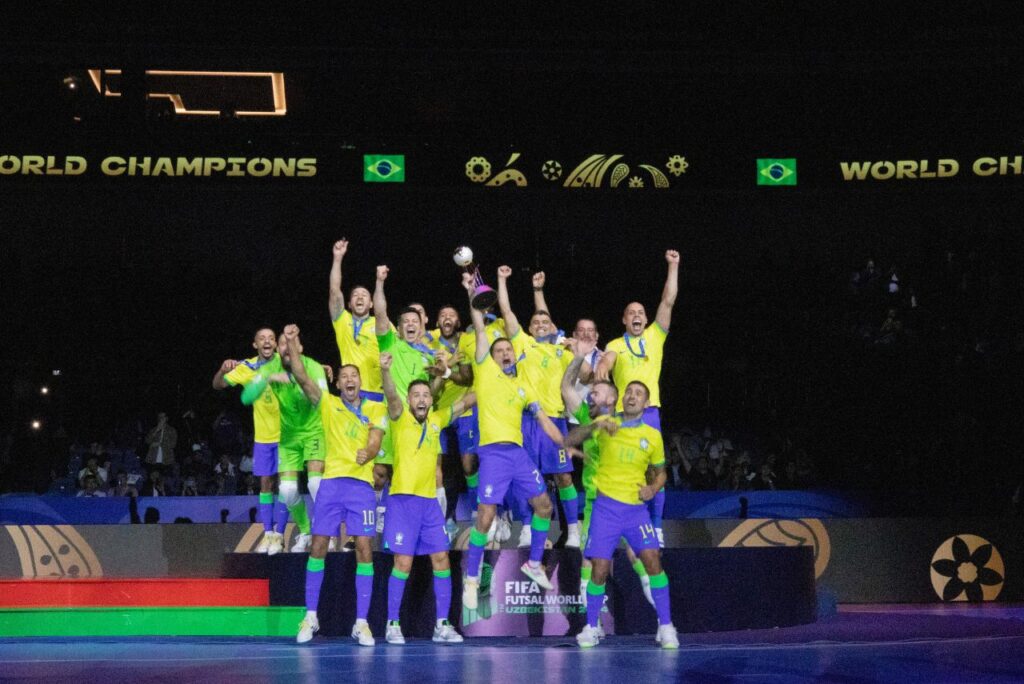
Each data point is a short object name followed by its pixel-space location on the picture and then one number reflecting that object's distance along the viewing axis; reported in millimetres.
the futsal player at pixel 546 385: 10367
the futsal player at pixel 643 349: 10148
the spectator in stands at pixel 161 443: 16578
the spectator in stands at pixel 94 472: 15516
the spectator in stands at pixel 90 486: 15336
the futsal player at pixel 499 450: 9695
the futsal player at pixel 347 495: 9484
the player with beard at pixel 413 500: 9453
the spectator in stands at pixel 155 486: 15425
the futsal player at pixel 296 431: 10312
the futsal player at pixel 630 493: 9055
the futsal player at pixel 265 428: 10492
